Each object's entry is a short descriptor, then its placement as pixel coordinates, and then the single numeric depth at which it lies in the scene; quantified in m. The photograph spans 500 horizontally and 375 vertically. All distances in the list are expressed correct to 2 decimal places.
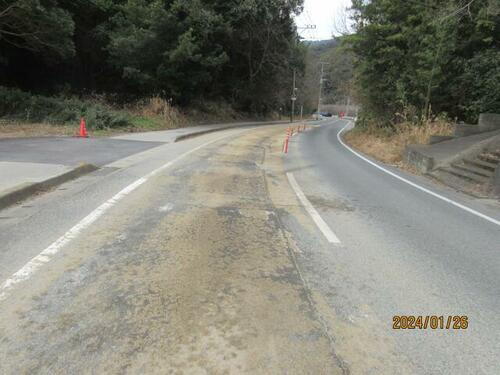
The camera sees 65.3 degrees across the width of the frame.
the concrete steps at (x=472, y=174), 9.62
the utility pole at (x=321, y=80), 84.96
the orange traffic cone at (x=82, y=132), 15.71
